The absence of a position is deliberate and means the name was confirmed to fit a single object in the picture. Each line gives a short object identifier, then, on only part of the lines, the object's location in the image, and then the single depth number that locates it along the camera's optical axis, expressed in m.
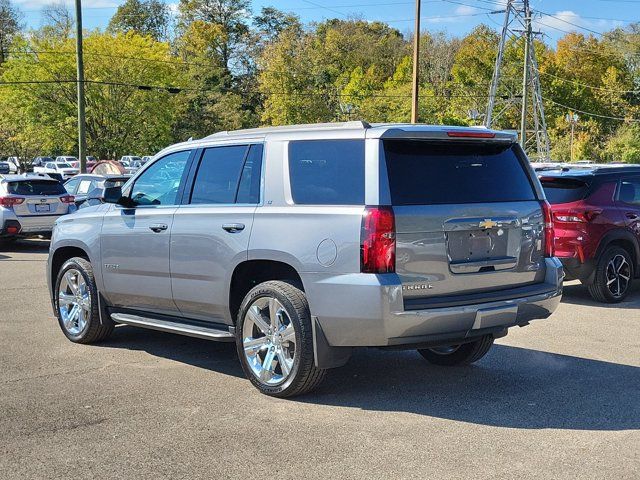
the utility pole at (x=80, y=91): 26.11
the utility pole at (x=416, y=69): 26.78
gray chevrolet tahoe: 5.04
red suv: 9.63
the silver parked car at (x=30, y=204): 15.77
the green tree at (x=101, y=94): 38.72
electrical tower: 41.87
